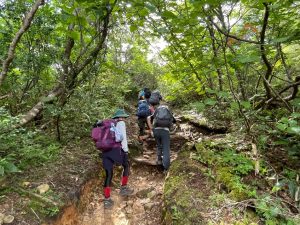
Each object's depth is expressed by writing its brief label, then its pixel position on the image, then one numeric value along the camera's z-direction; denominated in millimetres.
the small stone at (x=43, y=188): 4643
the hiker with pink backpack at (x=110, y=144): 5672
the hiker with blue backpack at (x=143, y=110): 9148
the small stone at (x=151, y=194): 6128
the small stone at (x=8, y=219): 3869
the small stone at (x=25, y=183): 4730
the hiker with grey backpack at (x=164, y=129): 6863
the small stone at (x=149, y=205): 5659
